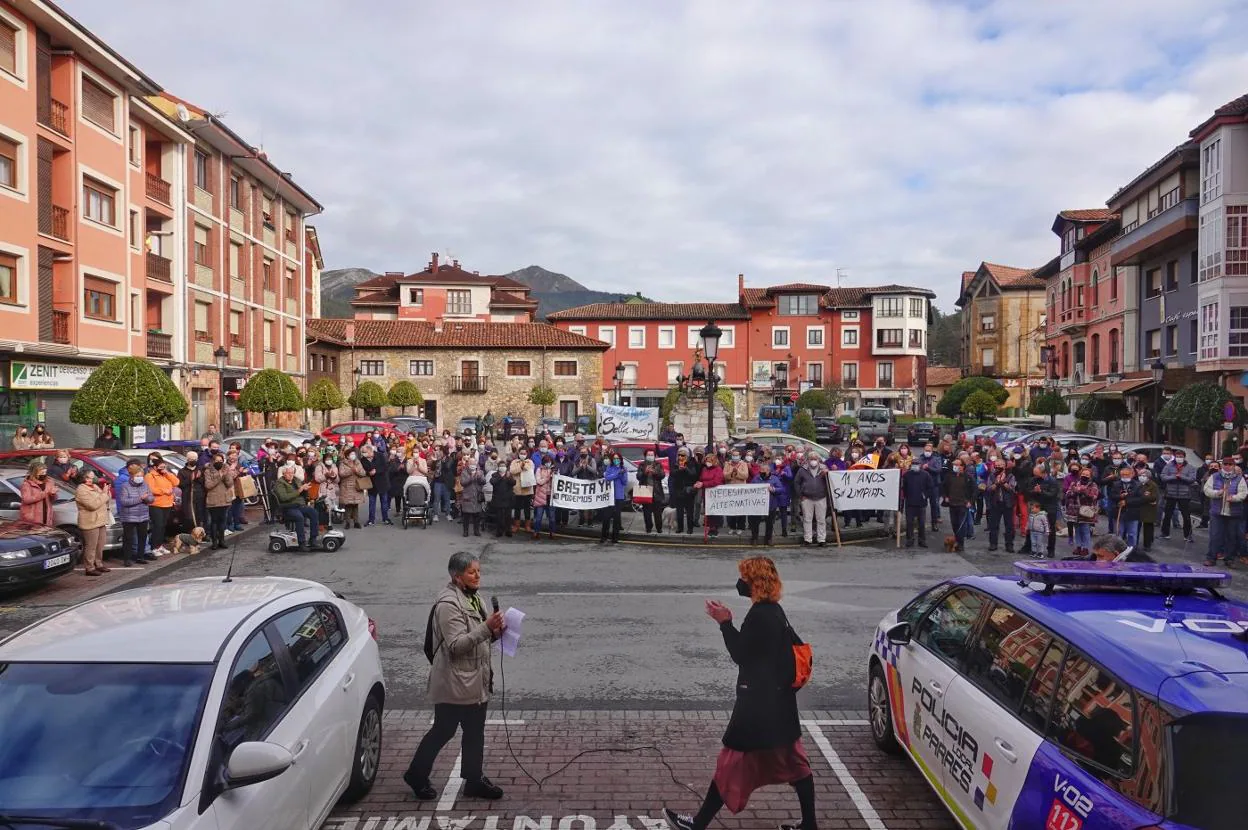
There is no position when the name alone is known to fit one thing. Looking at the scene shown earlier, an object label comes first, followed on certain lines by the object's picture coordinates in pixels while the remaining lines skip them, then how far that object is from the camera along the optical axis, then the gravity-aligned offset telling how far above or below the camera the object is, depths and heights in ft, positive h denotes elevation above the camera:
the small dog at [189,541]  50.80 -8.26
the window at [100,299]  88.94 +10.68
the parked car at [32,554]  37.37 -6.79
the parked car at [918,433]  147.54 -4.95
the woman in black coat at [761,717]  15.93 -5.76
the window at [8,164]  76.69 +21.08
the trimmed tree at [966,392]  167.84 +2.31
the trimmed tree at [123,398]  69.31 +0.26
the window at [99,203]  89.45 +20.86
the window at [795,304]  228.43 +26.01
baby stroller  60.64 -6.80
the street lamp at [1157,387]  88.47 +2.06
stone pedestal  94.53 -1.74
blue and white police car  11.39 -4.64
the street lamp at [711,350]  61.82 +3.78
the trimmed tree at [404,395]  164.25 +1.33
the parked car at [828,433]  153.38 -5.21
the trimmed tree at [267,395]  108.47 +0.82
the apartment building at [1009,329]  233.14 +20.47
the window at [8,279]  77.05 +10.87
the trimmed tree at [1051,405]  137.33 -0.13
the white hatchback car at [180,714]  12.11 -4.93
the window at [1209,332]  98.73 +8.33
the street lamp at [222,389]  101.30 +1.57
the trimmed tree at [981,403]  157.89 +0.17
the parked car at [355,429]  102.83 -3.47
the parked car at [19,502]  44.50 -5.21
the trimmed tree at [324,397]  133.39 +0.73
